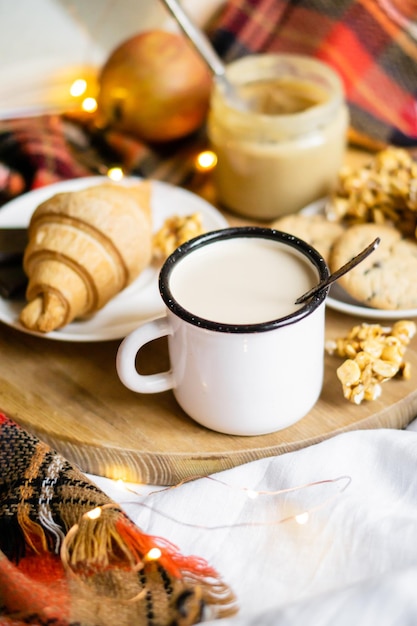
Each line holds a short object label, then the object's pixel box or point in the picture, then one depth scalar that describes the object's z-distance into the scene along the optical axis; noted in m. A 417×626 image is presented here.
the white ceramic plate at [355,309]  0.98
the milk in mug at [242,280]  0.80
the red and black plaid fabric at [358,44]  1.39
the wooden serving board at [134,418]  0.87
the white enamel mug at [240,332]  0.79
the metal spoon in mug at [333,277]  0.79
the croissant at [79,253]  0.94
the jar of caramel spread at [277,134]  1.17
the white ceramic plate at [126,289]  0.97
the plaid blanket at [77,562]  0.71
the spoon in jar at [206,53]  1.17
